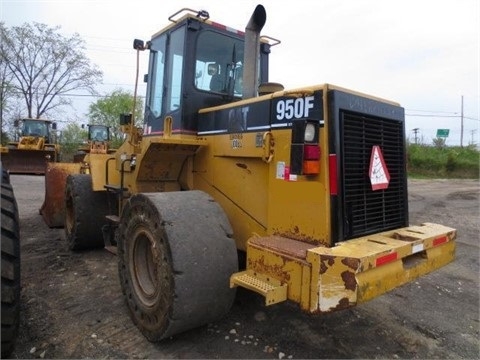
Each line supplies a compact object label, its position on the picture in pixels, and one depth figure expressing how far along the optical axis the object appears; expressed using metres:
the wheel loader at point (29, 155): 14.32
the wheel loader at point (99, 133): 21.14
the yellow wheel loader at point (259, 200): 2.92
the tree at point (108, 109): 44.25
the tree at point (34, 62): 34.09
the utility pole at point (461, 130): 44.43
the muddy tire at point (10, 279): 2.63
